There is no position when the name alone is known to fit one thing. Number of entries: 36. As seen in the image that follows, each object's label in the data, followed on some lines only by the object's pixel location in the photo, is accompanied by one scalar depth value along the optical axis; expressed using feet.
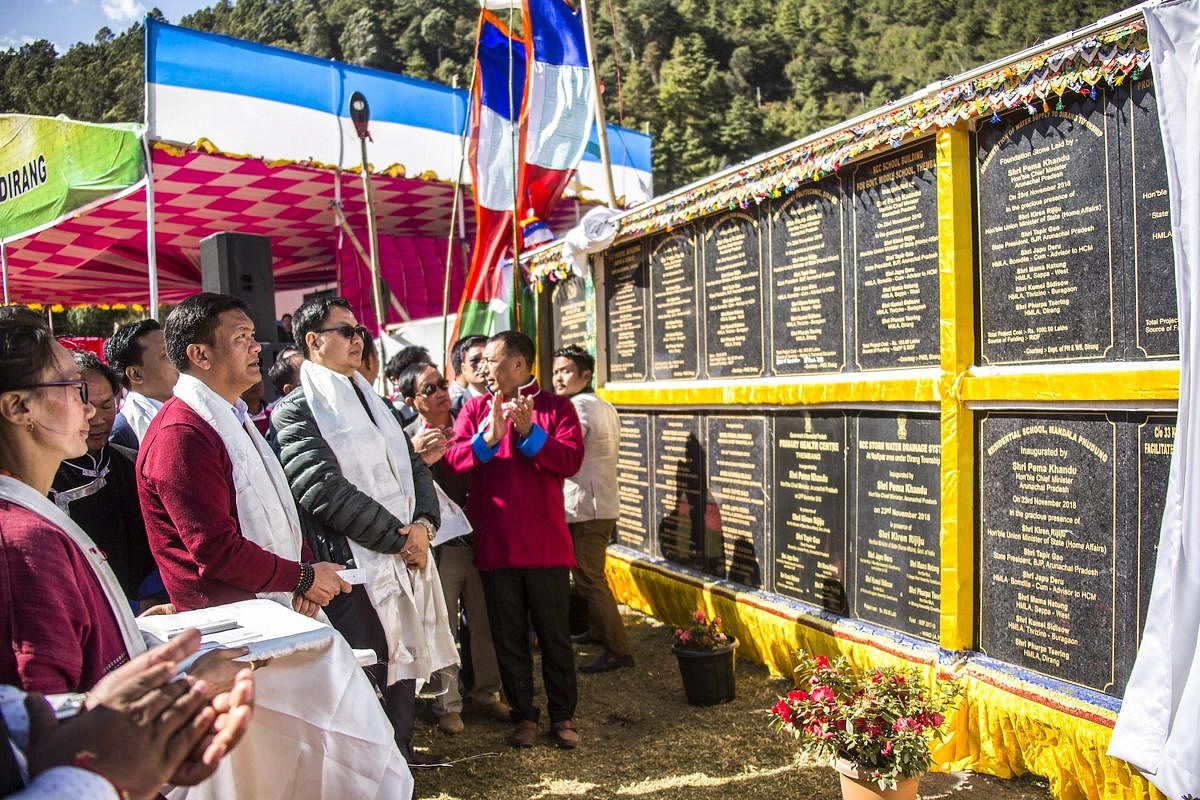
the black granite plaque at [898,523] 12.03
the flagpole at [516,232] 19.84
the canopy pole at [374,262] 23.22
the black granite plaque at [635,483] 19.27
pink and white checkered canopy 29.04
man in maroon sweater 7.61
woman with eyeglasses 3.90
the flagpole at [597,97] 18.98
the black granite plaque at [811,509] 13.75
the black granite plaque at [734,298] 15.69
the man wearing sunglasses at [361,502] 10.03
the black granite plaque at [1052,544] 9.82
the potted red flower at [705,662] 13.70
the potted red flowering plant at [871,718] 9.20
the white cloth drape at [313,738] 6.80
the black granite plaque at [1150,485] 9.23
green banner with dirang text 24.68
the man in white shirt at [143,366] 11.44
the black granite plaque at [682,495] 17.30
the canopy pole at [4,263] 27.04
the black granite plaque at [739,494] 15.66
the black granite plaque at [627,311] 19.21
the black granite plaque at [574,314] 20.88
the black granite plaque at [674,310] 17.53
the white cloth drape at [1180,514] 8.21
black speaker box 15.72
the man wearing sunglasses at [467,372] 17.15
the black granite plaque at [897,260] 12.05
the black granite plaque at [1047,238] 9.80
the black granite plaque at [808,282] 13.79
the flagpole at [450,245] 21.18
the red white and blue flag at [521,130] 20.27
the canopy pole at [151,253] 20.71
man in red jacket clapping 12.32
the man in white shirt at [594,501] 16.05
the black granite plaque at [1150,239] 9.15
